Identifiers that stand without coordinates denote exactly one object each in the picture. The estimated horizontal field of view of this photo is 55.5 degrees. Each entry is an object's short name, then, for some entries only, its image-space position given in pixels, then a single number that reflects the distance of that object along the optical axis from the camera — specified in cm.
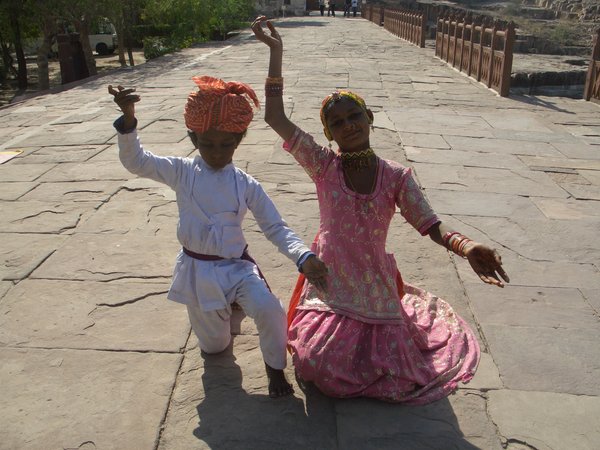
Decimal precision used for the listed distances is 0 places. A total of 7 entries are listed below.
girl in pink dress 229
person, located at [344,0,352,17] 4171
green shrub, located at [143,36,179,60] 1872
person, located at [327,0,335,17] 4256
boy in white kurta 226
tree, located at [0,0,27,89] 1550
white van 2556
